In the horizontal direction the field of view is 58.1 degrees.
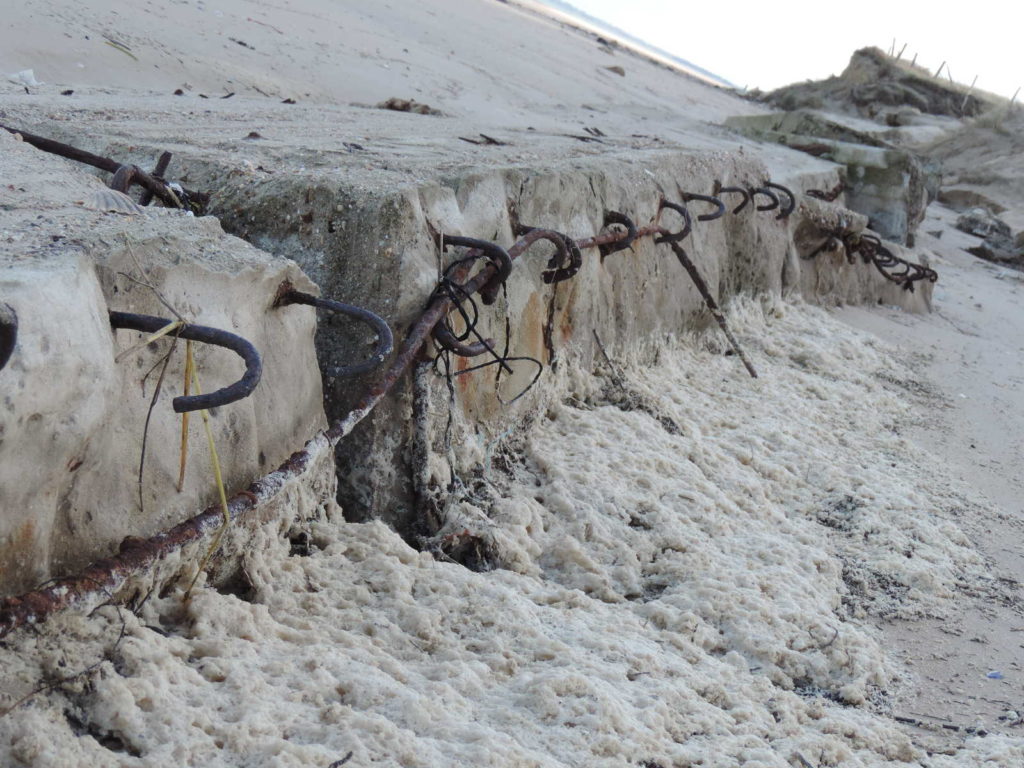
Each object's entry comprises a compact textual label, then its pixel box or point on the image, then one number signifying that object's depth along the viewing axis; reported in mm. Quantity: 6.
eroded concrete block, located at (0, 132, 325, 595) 1109
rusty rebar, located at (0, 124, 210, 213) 1962
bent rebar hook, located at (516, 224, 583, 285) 2324
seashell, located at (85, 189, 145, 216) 1563
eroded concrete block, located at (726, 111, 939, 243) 7223
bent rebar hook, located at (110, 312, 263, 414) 1150
